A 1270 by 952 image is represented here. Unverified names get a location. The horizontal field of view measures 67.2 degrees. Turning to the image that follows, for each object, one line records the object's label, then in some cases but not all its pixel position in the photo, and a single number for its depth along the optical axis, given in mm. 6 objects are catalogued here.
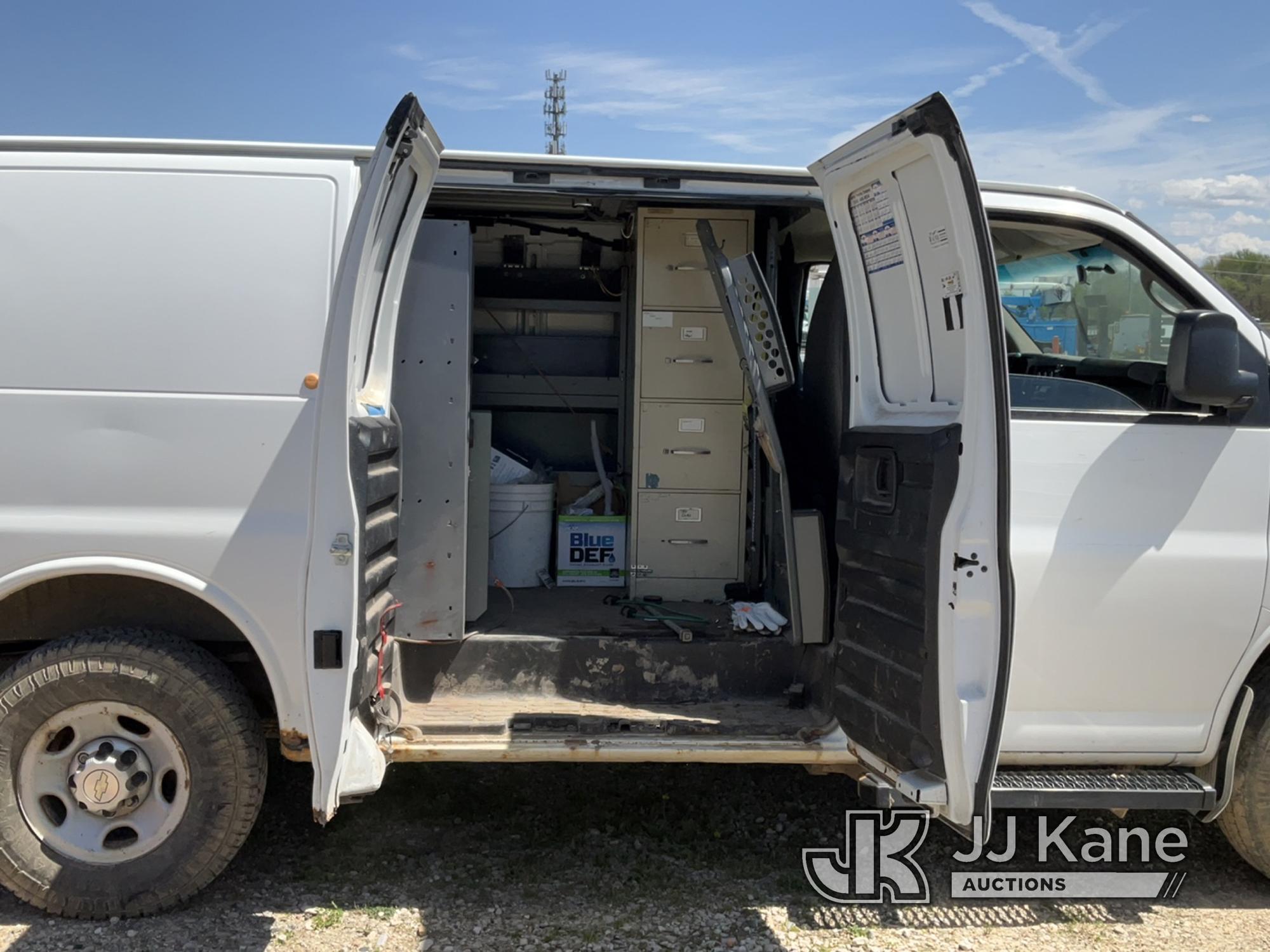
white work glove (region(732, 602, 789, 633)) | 3982
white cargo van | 2766
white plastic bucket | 5020
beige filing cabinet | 4867
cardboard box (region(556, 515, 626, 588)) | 5055
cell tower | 35594
